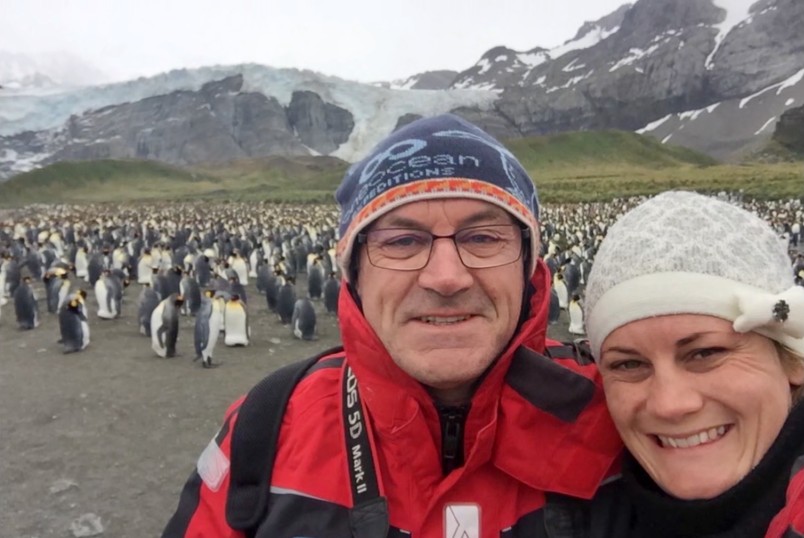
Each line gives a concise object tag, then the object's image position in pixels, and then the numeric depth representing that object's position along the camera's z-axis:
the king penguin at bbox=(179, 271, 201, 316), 10.05
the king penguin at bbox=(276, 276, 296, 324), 9.57
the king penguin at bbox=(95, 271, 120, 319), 9.76
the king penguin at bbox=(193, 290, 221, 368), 7.38
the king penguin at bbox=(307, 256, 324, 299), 11.41
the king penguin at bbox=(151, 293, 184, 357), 7.66
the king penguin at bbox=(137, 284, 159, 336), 8.77
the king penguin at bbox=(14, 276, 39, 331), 9.09
